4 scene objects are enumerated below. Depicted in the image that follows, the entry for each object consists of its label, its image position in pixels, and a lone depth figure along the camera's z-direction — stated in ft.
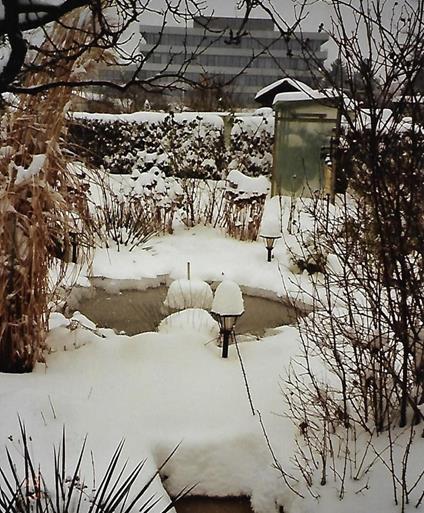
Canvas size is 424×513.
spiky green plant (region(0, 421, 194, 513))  6.94
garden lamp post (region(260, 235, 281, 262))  19.02
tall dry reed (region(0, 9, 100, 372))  9.65
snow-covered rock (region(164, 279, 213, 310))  15.08
